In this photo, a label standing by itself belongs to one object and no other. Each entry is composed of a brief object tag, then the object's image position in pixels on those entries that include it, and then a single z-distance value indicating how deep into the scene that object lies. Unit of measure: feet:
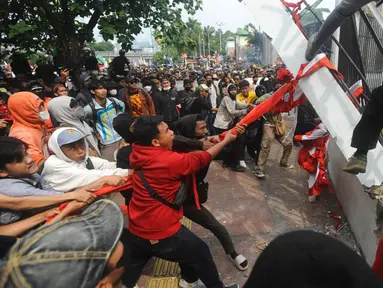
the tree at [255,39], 161.58
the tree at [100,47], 174.98
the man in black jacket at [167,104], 21.03
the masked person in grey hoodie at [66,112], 10.94
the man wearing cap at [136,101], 16.38
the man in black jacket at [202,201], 7.42
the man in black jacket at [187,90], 22.31
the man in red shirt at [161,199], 5.90
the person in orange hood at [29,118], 8.89
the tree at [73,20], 17.63
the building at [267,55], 130.45
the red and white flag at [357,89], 8.59
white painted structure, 7.49
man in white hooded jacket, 6.25
